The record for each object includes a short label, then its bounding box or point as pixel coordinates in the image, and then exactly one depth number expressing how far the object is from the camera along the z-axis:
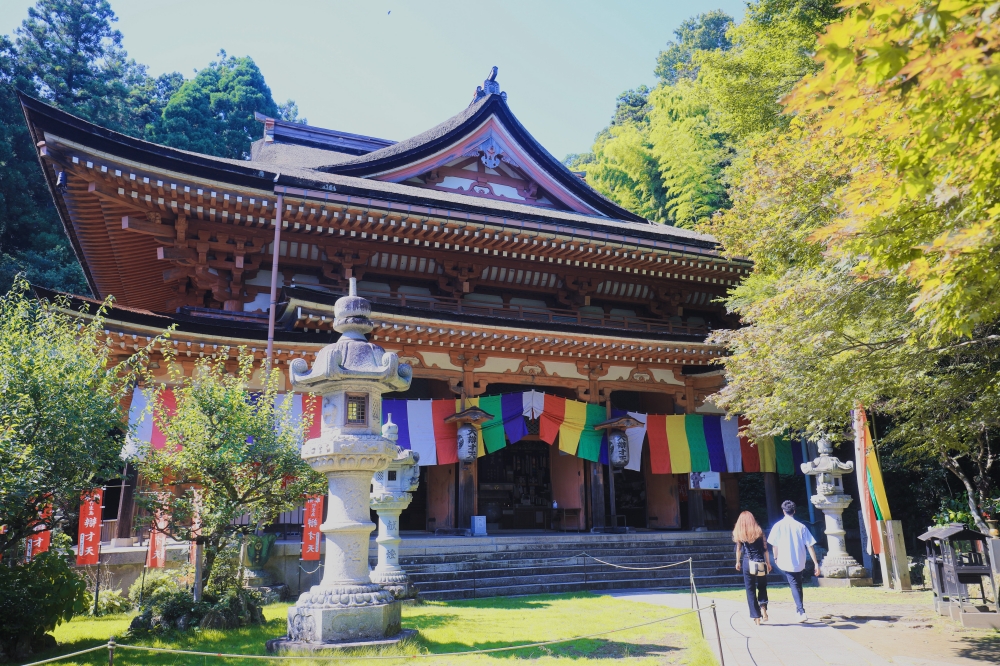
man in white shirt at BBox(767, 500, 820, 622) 8.13
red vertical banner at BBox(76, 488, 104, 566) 9.52
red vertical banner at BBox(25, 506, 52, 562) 9.50
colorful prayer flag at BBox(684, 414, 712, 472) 16.44
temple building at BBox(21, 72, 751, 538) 12.56
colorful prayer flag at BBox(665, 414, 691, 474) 16.31
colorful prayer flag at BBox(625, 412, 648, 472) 15.79
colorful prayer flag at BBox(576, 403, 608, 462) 15.67
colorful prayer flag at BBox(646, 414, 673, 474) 16.27
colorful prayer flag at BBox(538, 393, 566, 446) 15.46
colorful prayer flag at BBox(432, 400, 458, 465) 14.46
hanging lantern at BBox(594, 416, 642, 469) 15.41
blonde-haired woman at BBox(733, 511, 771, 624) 7.97
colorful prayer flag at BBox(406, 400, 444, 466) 14.25
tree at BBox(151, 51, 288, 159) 37.16
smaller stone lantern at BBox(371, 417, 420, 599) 10.17
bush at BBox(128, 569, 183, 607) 9.04
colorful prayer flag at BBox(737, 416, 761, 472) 16.92
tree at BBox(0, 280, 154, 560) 6.94
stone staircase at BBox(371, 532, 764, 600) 11.53
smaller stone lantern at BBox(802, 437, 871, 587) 12.58
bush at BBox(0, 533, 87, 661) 6.63
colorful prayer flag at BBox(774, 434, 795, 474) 17.31
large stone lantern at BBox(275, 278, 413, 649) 6.60
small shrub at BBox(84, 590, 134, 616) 9.60
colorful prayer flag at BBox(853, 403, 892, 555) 12.44
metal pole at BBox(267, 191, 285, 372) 11.85
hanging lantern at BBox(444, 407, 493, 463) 14.18
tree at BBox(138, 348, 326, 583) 8.53
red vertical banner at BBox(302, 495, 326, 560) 10.57
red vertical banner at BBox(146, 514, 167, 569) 9.93
